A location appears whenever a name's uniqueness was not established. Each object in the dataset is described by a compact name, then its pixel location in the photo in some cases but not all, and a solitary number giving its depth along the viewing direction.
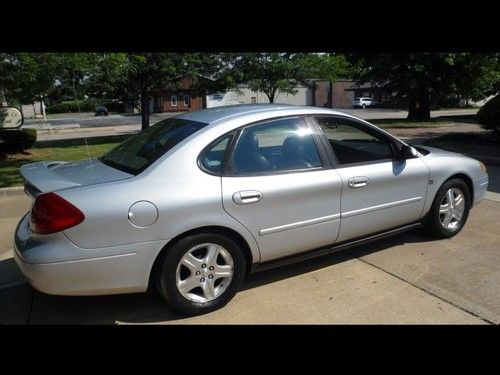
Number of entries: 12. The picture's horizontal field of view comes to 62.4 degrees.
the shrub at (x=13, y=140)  11.67
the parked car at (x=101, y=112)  48.84
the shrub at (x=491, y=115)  10.58
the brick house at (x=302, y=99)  43.38
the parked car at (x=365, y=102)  51.59
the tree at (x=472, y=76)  21.37
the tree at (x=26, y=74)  8.05
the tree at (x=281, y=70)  20.41
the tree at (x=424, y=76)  21.36
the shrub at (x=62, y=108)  57.22
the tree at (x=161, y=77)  16.36
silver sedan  2.77
